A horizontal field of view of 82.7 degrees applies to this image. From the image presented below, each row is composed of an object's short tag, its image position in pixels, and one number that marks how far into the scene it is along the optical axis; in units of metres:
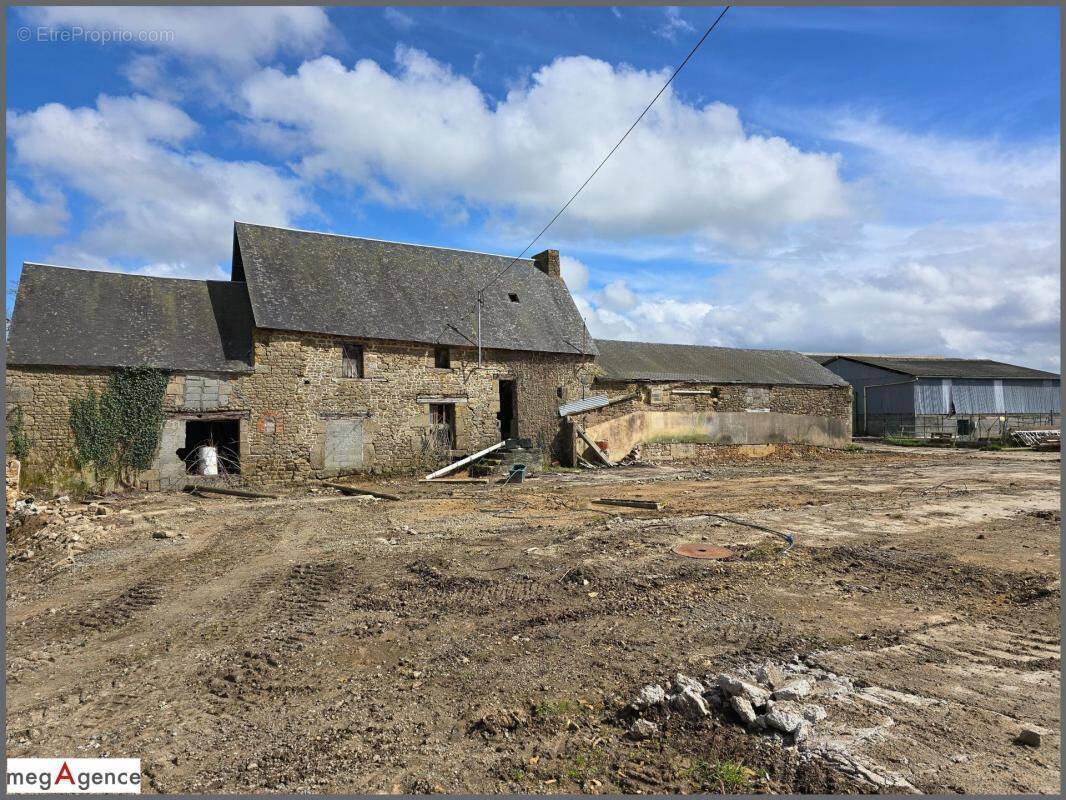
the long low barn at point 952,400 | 34.50
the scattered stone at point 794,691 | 4.11
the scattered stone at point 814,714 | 3.81
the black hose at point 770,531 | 8.76
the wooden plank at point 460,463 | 18.32
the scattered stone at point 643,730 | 3.77
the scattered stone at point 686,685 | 4.04
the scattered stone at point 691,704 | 3.87
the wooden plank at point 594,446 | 21.02
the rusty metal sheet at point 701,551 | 8.23
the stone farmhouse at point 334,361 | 15.85
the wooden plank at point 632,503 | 12.19
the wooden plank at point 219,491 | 15.16
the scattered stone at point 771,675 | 4.29
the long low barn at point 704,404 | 22.75
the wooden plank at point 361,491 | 14.49
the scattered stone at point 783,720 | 3.63
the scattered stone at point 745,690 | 3.91
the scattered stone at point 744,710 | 3.76
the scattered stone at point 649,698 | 4.01
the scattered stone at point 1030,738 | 3.60
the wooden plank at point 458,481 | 17.23
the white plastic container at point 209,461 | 16.55
